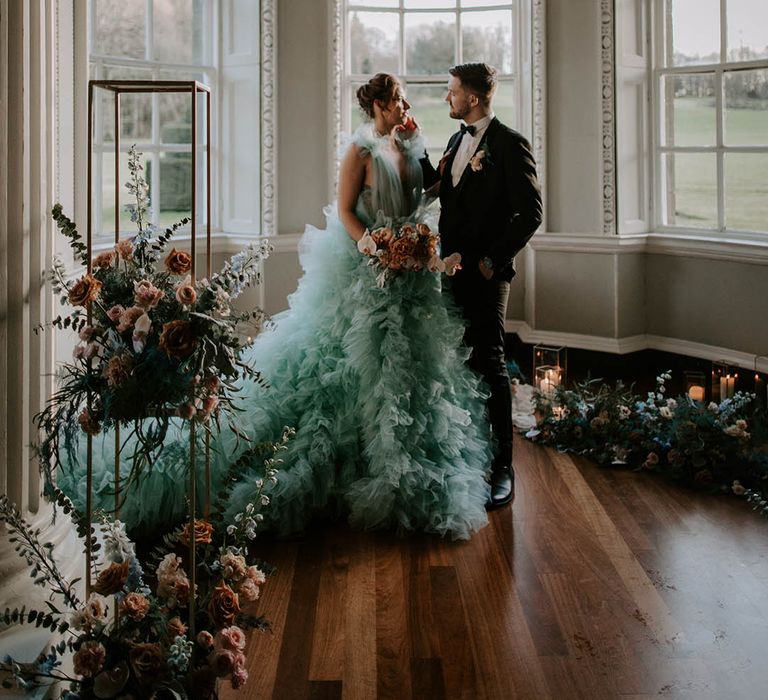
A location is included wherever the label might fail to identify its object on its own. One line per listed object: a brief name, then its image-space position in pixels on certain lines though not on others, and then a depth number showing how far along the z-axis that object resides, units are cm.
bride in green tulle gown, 337
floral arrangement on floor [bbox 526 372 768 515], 391
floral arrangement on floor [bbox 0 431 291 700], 180
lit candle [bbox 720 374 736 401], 452
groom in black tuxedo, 366
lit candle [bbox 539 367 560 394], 487
